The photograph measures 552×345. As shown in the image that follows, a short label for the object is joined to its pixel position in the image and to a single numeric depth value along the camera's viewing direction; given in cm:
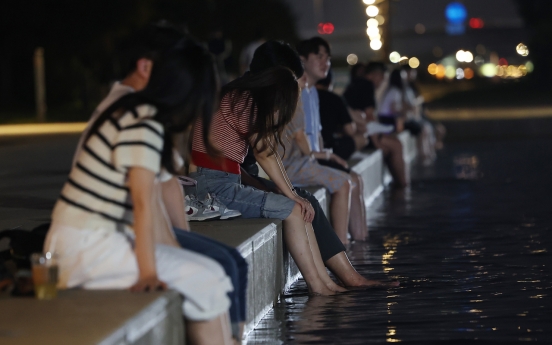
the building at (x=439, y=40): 17784
